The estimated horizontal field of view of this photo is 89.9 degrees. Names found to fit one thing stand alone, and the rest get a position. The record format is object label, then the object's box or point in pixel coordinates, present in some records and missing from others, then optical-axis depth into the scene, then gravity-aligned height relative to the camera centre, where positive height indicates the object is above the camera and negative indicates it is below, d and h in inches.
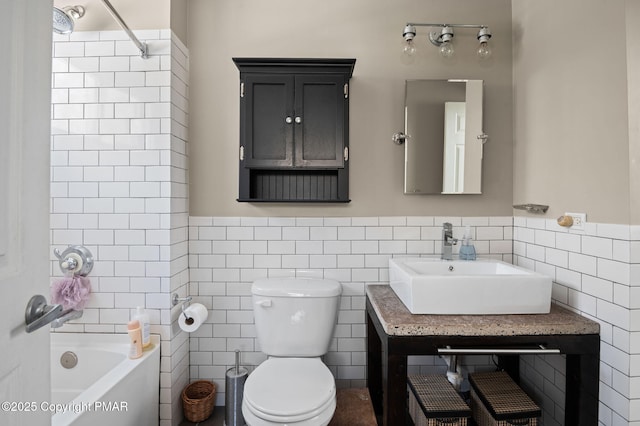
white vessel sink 54.4 -13.9
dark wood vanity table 50.1 -20.7
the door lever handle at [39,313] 31.0 -10.2
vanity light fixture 70.4 +38.9
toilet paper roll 68.0 -23.2
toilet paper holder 68.5 -19.7
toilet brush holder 69.1 -40.8
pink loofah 65.3 -16.8
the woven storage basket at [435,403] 59.6 -36.8
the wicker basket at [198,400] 69.7 -42.1
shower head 58.4 +34.5
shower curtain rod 56.7 +34.2
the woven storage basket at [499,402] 59.1 -36.5
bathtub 53.7 -31.2
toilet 62.0 -23.4
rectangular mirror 74.1 +17.8
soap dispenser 72.6 -8.3
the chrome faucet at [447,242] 72.2 -6.7
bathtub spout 62.7 -21.8
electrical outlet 54.7 -1.3
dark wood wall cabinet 69.4 +20.6
